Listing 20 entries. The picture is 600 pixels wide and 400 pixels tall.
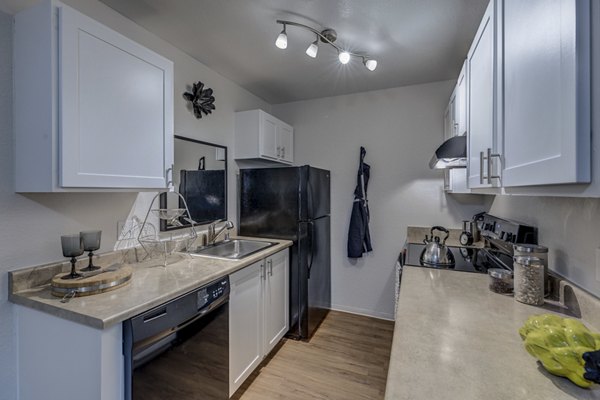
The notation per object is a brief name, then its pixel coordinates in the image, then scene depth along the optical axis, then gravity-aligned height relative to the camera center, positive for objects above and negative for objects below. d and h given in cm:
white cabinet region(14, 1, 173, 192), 114 +44
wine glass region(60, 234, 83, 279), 127 -23
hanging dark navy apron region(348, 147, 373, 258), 295 -26
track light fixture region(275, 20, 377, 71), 174 +110
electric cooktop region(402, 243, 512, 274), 175 -43
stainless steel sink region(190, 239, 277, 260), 222 -42
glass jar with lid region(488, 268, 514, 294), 132 -40
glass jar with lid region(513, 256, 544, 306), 117 -35
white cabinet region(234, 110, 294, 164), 272 +65
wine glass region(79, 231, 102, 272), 134 -21
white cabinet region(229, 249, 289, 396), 178 -85
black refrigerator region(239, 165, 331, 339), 255 -20
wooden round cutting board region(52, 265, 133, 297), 120 -38
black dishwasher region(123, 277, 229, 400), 112 -72
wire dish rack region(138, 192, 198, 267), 180 -28
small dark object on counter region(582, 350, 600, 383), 63 -39
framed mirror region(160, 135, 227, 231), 209 +15
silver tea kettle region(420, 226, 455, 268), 181 -39
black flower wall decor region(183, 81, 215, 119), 223 +83
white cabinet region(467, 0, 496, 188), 108 +43
